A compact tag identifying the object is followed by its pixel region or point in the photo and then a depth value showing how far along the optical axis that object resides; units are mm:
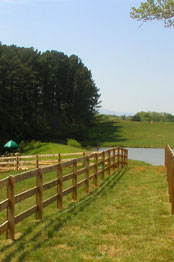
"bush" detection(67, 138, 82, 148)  49422
